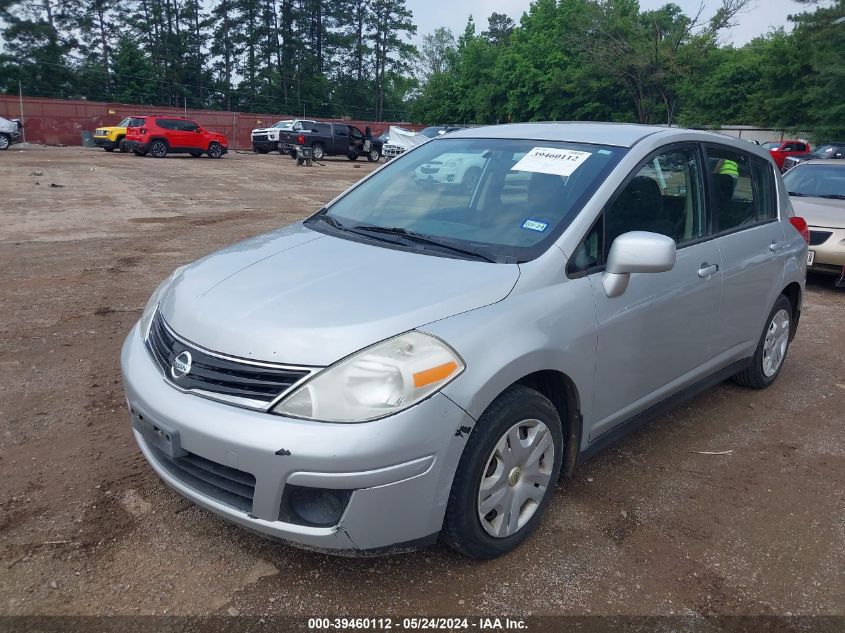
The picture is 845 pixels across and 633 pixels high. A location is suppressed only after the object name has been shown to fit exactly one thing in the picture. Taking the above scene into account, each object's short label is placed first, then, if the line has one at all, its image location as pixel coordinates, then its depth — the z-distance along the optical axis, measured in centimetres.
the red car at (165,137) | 2839
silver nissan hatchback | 235
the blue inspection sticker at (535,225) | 309
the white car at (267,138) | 3459
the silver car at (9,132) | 2848
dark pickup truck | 3180
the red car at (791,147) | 2959
